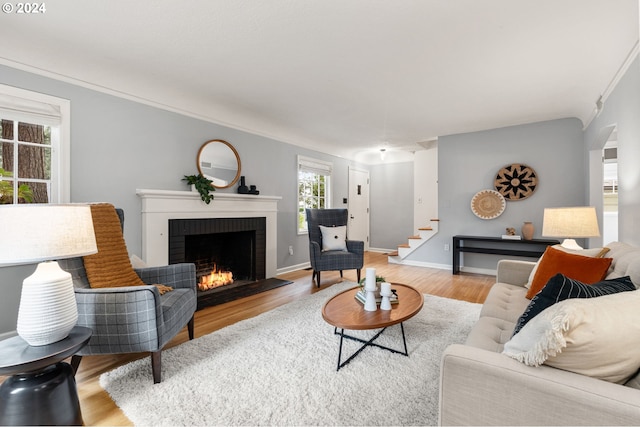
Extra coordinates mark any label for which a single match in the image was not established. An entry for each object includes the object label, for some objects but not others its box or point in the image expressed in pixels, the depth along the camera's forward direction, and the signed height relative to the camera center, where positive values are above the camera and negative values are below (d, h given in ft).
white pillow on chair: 13.78 -1.31
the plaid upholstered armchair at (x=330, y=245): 13.04 -1.57
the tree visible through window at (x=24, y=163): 7.70 +1.43
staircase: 17.18 -1.94
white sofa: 2.48 -1.72
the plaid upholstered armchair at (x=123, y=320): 5.49 -2.05
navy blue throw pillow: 3.71 -1.07
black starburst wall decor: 14.35 +1.50
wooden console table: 13.51 -1.84
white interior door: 21.59 +0.53
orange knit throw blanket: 6.41 -1.03
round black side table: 3.95 -2.48
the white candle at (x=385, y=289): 7.12 -1.91
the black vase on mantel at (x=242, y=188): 13.14 +1.13
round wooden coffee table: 6.01 -2.31
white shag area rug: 4.80 -3.35
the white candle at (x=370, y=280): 7.05 -1.68
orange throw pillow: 5.55 -1.18
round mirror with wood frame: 11.94 +2.17
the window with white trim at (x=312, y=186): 17.10 +1.68
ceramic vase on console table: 13.76 -0.93
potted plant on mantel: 11.18 +1.11
